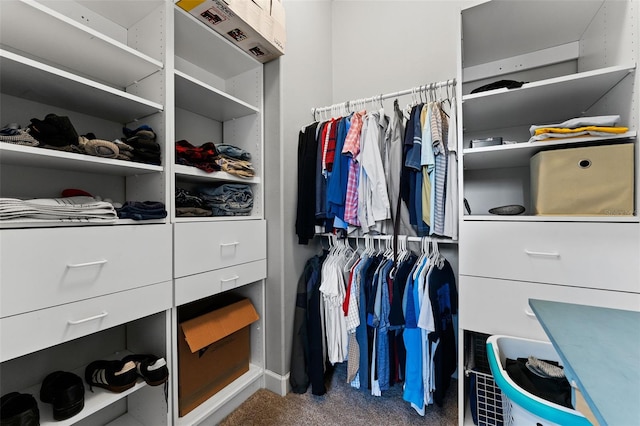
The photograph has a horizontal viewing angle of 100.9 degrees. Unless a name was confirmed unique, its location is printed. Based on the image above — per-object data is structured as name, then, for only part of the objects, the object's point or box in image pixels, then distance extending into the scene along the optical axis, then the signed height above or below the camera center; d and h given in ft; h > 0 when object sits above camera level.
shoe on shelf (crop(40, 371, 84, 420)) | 3.00 -2.17
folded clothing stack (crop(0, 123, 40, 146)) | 2.65 +0.76
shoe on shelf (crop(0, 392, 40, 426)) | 2.71 -2.15
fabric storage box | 3.18 +0.38
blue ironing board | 1.29 -0.94
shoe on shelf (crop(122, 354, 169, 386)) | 3.58 -2.17
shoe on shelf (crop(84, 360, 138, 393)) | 3.44 -2.18
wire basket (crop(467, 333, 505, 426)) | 3.93 -2.85
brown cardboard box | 4.24 -2.51
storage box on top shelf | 3.98 +3.06
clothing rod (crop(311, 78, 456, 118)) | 4.77 +2.31
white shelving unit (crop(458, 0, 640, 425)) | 3.20 +0.89
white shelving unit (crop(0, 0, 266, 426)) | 2.74 -0.14
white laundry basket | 2.27 -1.78
